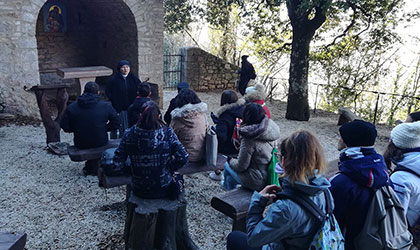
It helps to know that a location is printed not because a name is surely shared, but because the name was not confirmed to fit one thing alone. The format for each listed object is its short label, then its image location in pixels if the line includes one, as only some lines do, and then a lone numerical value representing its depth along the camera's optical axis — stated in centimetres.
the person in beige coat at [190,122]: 413
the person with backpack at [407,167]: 255
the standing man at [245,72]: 1016
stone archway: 736
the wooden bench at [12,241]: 219
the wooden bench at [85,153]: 448
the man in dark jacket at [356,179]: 223
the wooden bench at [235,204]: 306
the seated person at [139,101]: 494
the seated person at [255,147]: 338
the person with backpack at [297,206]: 190
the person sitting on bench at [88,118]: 452
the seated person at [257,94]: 505
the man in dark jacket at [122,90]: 593
